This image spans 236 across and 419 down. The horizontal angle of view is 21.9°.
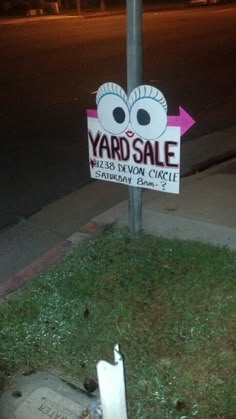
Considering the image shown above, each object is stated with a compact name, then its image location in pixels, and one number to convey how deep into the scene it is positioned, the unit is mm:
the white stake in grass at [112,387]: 2334
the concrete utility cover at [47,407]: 2998
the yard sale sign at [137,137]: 4043
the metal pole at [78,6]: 30253
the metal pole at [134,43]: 4047
